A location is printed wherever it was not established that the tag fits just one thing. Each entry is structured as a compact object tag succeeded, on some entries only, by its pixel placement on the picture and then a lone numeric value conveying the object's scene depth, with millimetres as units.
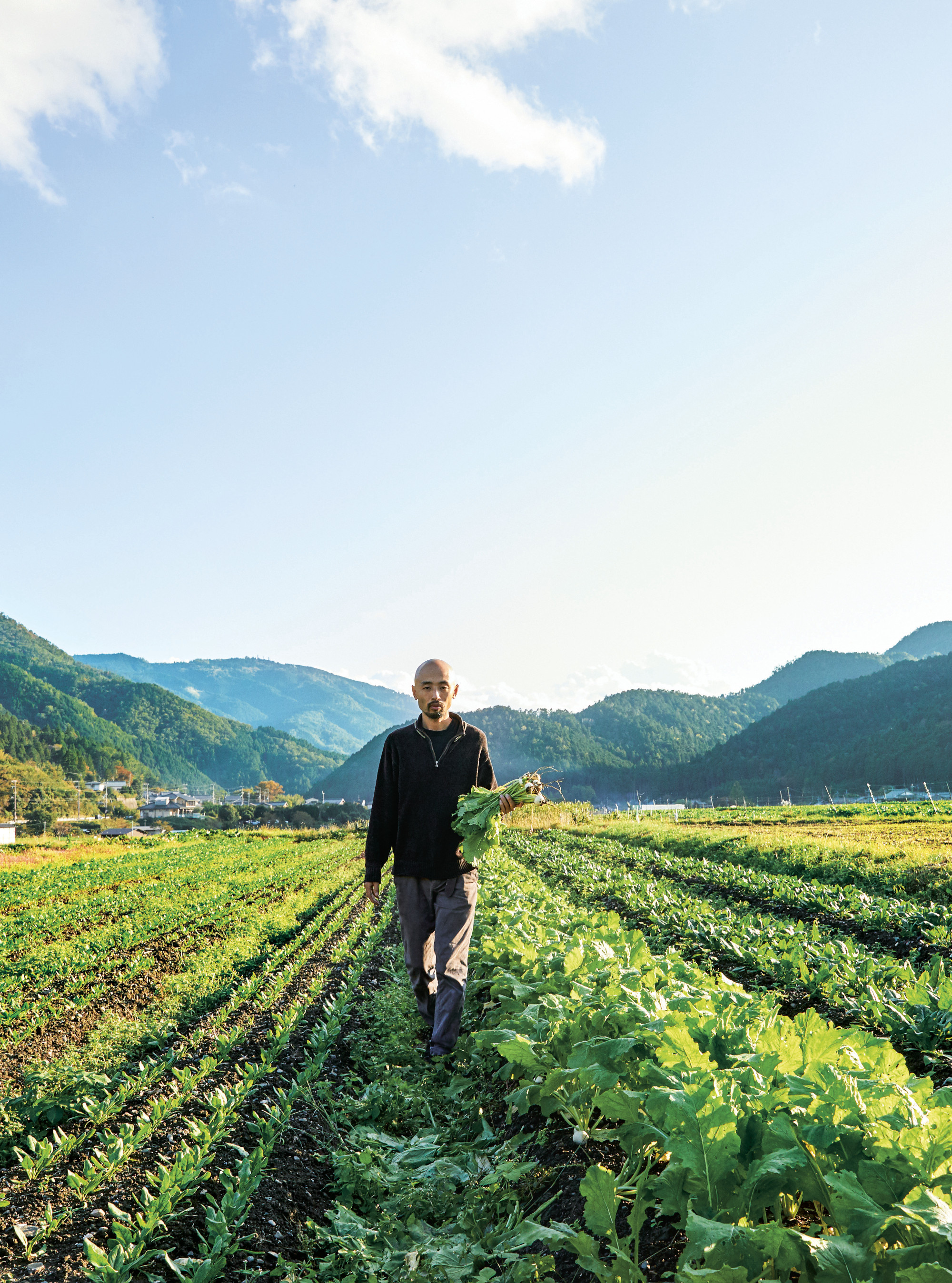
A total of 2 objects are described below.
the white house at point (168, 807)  106438
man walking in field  4691
